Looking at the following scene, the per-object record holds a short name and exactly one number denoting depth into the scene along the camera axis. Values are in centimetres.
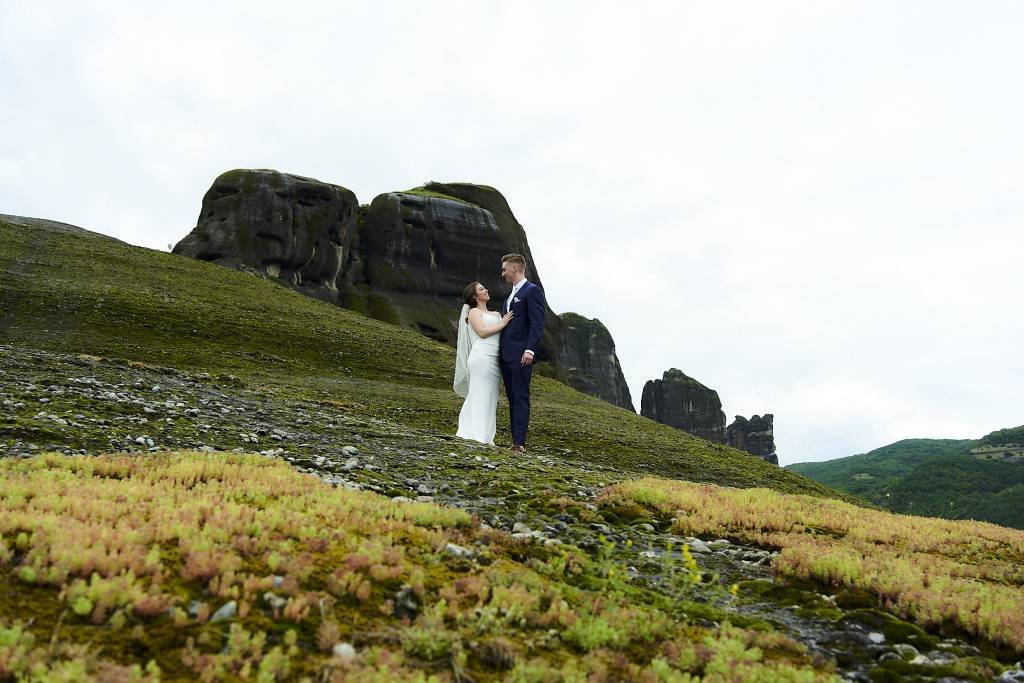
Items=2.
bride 1964
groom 1870
